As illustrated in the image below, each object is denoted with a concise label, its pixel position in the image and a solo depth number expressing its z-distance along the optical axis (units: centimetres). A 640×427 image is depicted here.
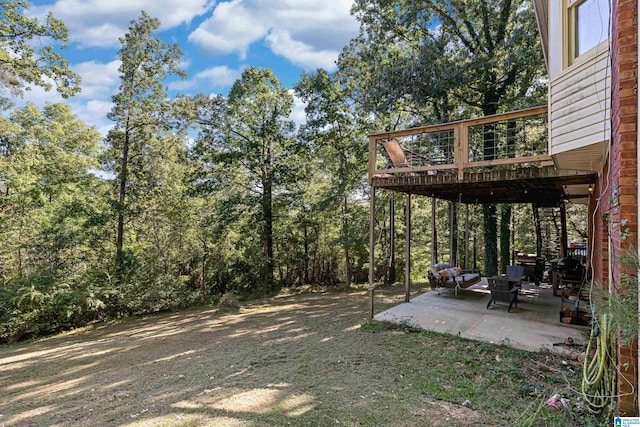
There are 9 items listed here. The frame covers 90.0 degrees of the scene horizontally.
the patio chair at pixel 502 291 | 702
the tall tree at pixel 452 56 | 1018
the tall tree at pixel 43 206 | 1163
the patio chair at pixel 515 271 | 907
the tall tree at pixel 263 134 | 1459
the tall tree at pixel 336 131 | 1454
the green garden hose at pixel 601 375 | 290
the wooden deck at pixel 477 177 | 559
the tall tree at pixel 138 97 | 1233
